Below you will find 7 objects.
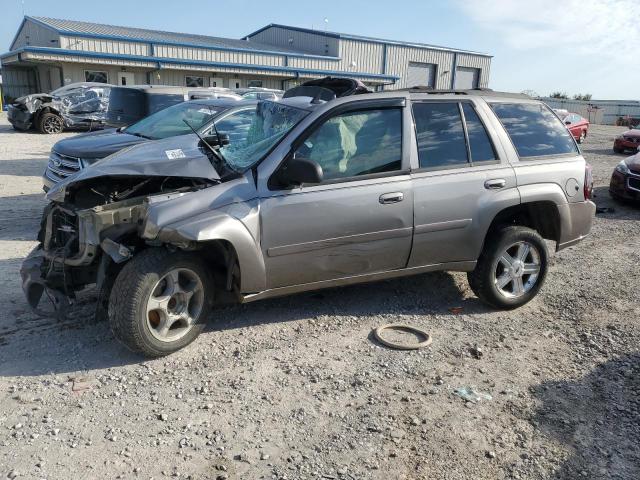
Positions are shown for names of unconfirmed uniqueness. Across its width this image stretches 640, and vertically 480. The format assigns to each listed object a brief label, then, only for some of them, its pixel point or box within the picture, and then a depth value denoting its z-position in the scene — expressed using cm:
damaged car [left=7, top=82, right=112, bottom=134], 1942
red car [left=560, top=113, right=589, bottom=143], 2364
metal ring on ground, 432
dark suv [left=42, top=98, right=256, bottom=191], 716
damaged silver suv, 393
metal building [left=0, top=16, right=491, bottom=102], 2856
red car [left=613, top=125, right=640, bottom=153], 1980
